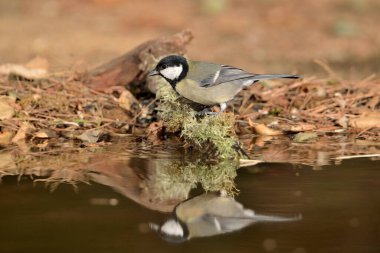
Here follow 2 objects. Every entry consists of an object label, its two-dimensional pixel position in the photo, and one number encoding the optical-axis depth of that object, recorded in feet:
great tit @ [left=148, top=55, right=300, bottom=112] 29.68
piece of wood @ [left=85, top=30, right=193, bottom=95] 36.68
